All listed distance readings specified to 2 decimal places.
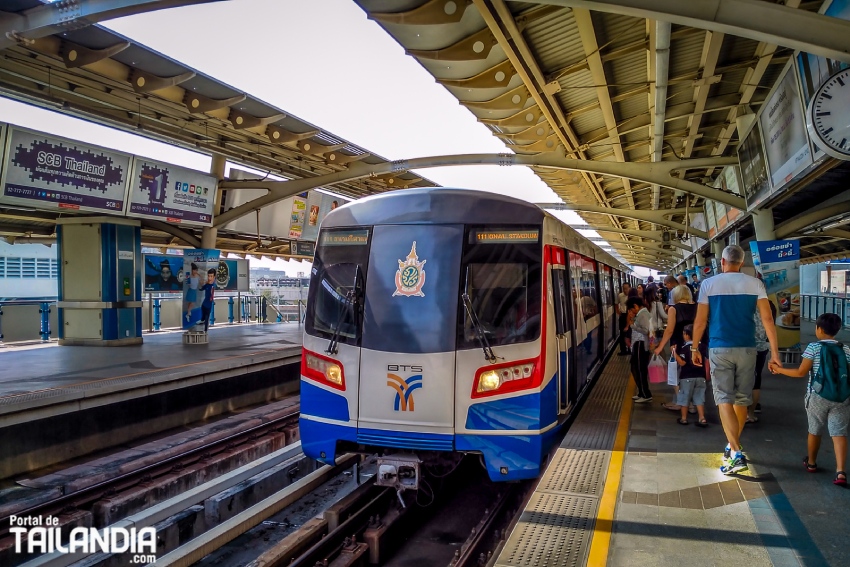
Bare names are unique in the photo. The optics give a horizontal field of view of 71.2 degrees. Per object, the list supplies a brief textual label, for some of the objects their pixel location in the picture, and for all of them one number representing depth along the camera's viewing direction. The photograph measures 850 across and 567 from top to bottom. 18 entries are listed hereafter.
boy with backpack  4.63
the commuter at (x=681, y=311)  6.95
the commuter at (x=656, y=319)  7.97
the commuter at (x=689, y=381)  6.81
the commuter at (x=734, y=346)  5.03
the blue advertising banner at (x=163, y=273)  17.59
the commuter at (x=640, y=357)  7.99
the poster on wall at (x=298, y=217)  18.56
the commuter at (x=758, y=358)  6.93
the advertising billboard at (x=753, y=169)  9.98
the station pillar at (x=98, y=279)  13.22
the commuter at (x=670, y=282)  8.57
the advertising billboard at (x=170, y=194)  12.76
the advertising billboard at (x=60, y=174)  10.16
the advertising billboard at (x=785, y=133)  7.68
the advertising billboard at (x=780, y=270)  9.97
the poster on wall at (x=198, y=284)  14.49
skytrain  5.00
